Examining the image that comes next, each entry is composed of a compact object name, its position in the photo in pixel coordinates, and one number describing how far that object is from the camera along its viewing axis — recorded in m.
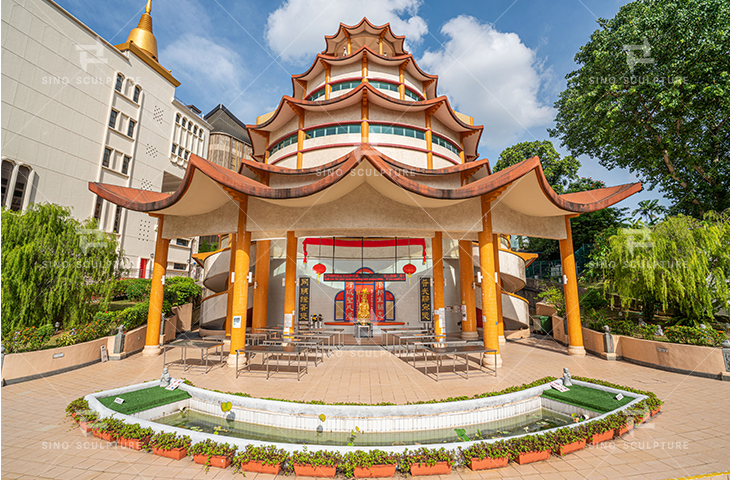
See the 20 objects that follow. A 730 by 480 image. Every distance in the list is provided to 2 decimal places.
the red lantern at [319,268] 19.02
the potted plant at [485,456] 4.92
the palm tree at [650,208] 23.89
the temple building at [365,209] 11.23
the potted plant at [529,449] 5.08
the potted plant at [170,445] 5.20
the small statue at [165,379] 8.23
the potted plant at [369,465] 4.71
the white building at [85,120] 24.38
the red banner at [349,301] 19.84
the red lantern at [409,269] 19.42
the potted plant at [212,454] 4.96
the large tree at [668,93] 15.40
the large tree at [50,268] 11.06
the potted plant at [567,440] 5.31
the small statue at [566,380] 8.48
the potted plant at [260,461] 4.80
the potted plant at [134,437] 5.48
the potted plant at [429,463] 4.81
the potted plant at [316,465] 4.73
